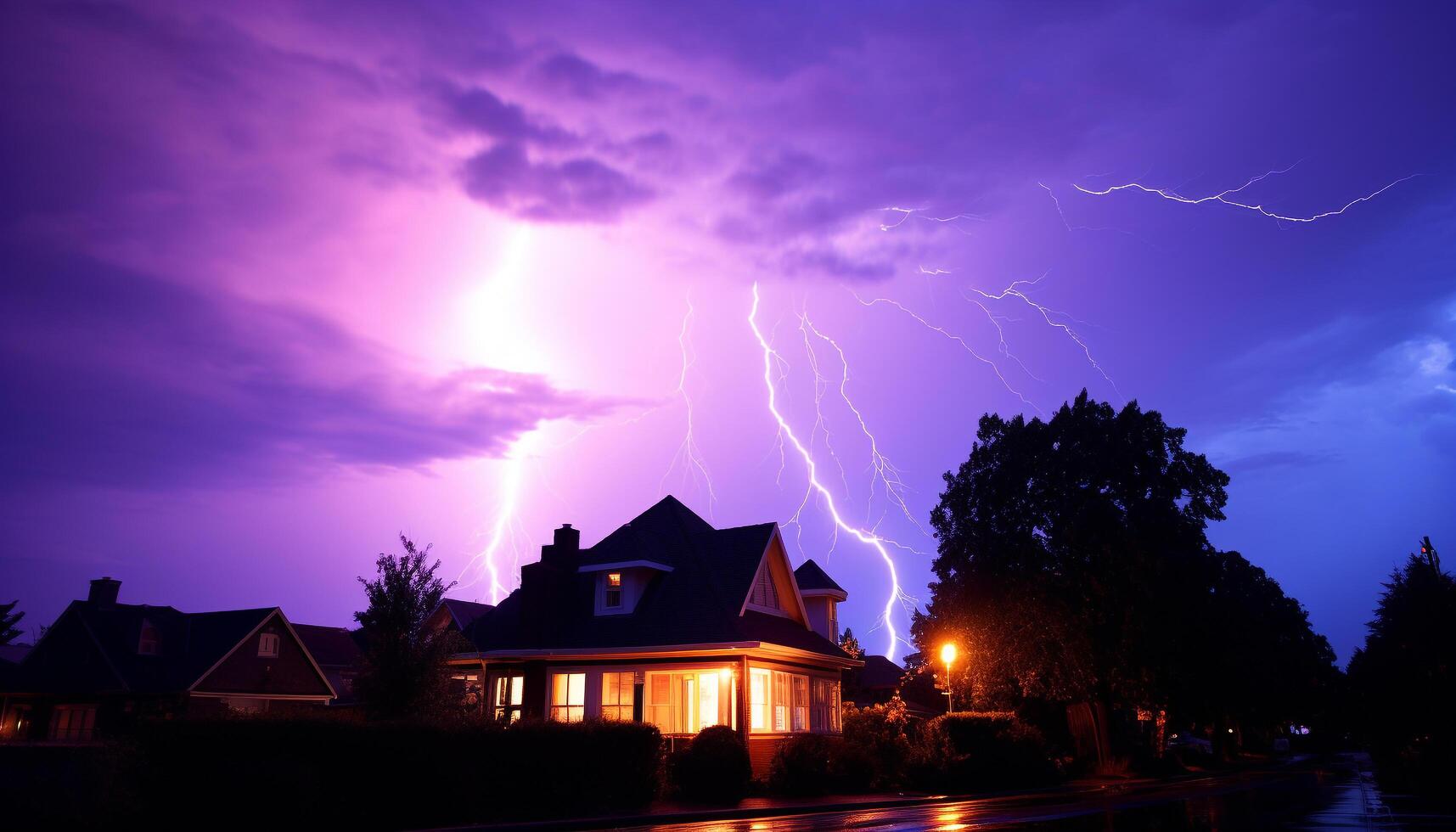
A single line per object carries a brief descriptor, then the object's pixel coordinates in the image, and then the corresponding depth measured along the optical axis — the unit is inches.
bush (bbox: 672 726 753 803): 973.8
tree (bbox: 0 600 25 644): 2147.1
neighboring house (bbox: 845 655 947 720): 2679.6
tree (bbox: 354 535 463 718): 882.8
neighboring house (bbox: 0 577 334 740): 1695.4
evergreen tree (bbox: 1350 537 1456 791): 1222.3
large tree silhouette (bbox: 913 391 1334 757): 1451.8
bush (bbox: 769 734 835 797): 1050.1
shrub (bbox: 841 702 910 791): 1131.3
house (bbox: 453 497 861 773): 1190.9
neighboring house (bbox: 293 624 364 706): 2400.3
